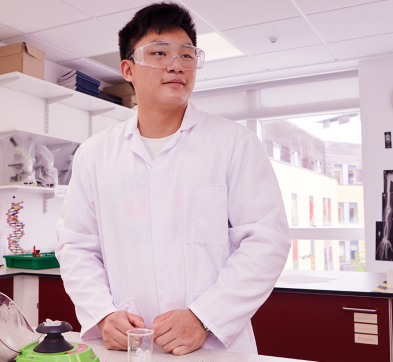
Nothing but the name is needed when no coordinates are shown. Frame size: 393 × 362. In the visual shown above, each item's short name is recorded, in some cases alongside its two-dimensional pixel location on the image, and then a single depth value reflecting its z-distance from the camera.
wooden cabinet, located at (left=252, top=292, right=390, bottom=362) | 2.04
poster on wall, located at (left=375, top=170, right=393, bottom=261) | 4.02
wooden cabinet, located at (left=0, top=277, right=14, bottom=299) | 2.86
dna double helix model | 3.36
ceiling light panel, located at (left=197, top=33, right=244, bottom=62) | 3.70
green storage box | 3.06
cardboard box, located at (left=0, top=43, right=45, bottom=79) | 3.15
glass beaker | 0.90
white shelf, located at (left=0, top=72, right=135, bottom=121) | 3.18
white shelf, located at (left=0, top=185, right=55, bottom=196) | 3.03
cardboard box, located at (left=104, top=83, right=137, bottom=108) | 4.25
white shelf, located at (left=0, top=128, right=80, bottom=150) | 3.02
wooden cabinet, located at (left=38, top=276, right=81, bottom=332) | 2.82
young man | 1.12
